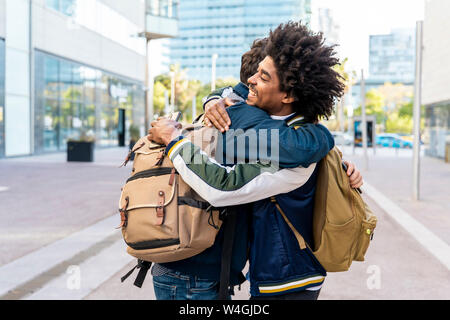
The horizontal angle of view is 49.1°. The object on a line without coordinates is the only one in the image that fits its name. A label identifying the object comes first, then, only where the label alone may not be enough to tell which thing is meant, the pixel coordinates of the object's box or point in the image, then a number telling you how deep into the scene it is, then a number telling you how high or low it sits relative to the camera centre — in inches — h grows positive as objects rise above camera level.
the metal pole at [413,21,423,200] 436.1 +36.5
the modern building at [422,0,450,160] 1013.2 +139.6
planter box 829.8 -25.6
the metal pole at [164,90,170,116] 2281.9 +141.9
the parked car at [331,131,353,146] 1915.4 +0.0
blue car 1857.8 -5.6
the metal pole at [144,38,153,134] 1161.9 +95.4
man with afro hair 65.2 -5.0
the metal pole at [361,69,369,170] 799.7 +52.6
